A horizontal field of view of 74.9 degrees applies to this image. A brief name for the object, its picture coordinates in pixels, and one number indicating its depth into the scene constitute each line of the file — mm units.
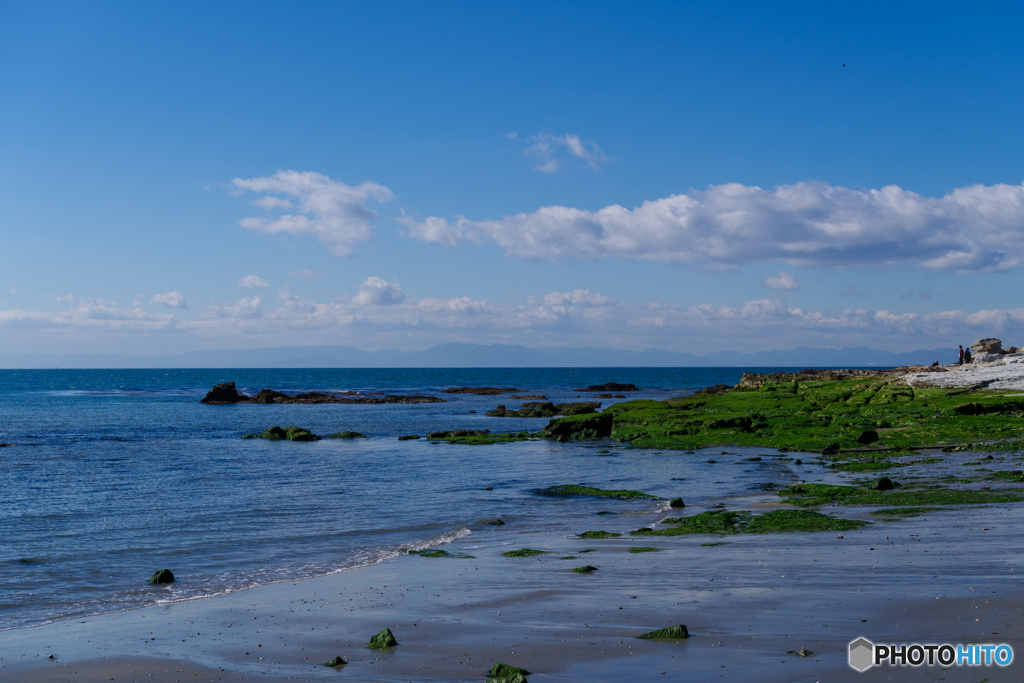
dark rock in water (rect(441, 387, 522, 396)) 110506
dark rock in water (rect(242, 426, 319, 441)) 44969
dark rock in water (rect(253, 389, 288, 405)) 91319
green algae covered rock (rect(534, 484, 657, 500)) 22250
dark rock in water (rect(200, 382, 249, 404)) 87406
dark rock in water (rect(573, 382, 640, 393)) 113869
